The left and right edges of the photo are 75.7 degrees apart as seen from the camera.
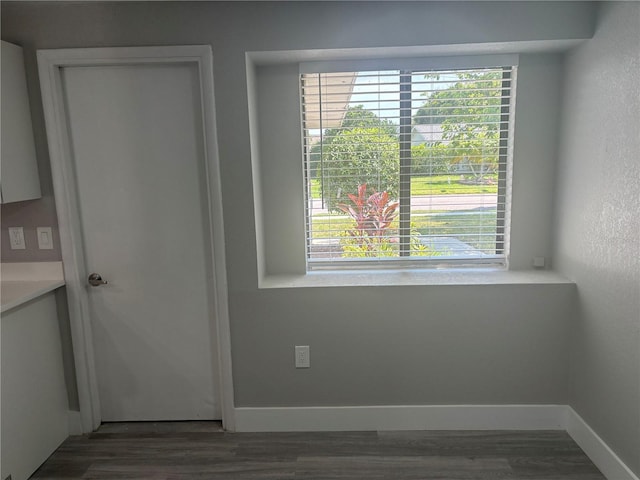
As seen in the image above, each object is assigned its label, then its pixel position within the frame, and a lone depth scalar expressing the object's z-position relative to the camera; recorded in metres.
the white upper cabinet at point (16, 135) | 1.95
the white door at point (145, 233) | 2.15
